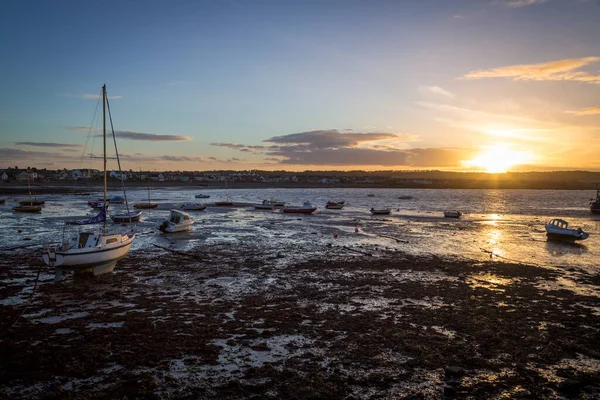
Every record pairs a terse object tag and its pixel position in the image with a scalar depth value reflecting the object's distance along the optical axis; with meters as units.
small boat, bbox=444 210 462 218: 57.15
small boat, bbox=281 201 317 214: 60.53
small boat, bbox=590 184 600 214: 65.94
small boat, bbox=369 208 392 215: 61.03
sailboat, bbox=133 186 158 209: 62.38
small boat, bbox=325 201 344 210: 71.93
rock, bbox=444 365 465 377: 9.70
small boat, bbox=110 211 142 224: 43.44
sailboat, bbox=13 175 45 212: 53.91
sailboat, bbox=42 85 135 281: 17.28
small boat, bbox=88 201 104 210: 59.59
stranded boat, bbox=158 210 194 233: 35.84
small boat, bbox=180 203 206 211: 62.75
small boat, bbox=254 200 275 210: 66.19
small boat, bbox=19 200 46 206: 58.98
